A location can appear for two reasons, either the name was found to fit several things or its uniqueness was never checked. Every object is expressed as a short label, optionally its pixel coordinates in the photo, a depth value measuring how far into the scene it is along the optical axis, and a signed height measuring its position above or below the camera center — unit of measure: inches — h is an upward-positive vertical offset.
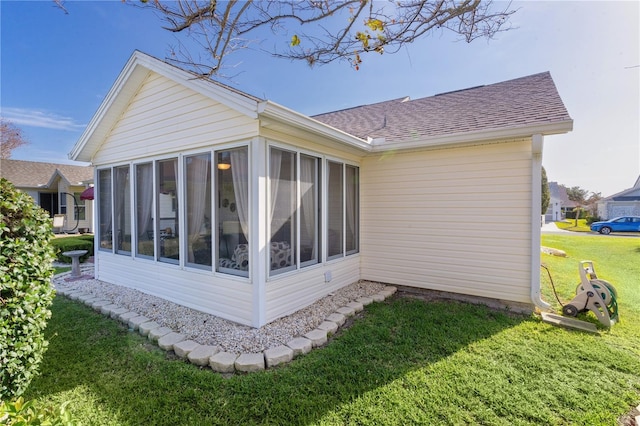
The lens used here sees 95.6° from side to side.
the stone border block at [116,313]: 178.8 -66.6
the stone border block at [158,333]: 149.6 -66.8
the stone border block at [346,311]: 179.7 -66.7
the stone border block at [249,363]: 123.7 -68.0
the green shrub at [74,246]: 366.0 -52.2
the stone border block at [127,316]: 171.8 -66.5
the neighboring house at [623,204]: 1072.2 -0.1
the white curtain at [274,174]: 168.2 +18.3
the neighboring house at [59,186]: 676.7 +47.3
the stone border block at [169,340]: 141.1 -67.0
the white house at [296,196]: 167.8 +6.7
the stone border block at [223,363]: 124.2 -68.0
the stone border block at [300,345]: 136.1 -67.2
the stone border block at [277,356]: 127.8 -67.4
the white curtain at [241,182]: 165.5 +13.2
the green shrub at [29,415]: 66.5 -51.0
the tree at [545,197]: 780.7 +19.9
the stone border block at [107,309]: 184.9 -66.5
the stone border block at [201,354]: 129.1 -67.5
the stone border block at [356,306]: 189.5 -66.9
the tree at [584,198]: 1432.7 +39.6
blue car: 801.6 -59.0
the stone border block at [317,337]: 144.8 -67.2
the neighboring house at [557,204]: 1523.1 +1.1
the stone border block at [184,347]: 135.0 -67.1
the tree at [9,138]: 849.7 +206.3
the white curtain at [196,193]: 182.4 +7.9
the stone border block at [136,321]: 164.1 -66.6
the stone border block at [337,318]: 168.8 -66.9
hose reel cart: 170.7 -58.9
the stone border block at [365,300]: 200.3 -67.1
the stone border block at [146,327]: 156.7 -66.6
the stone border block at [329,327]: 157.9 -67.2
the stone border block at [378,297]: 210.4 -67.7
